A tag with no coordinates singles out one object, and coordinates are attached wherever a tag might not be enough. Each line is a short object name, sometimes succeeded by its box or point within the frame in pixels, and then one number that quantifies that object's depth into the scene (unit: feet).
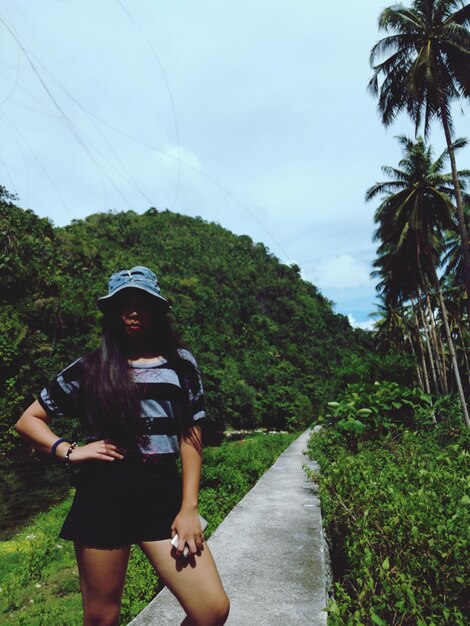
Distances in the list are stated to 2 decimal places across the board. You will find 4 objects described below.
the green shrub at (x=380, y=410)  17.22
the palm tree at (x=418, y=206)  70.90
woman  4.97
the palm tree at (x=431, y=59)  49.96
